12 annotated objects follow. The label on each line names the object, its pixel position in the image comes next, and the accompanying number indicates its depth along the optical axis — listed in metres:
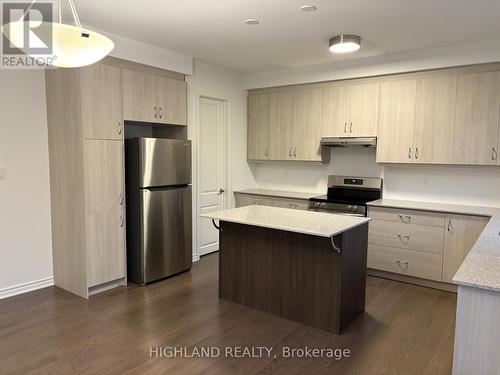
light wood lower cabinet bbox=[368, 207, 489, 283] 3.57
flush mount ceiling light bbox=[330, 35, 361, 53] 3.45
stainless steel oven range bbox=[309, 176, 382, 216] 4.25
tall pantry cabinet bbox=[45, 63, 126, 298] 3.31
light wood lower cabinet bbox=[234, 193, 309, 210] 4.70
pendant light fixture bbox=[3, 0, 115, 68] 1.64
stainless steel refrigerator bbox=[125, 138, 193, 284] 3.69
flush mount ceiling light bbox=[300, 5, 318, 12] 2.78
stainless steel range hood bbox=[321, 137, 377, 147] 4.28
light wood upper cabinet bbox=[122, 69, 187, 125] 3.64
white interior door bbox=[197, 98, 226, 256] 4.80
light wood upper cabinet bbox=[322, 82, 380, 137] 4.30
